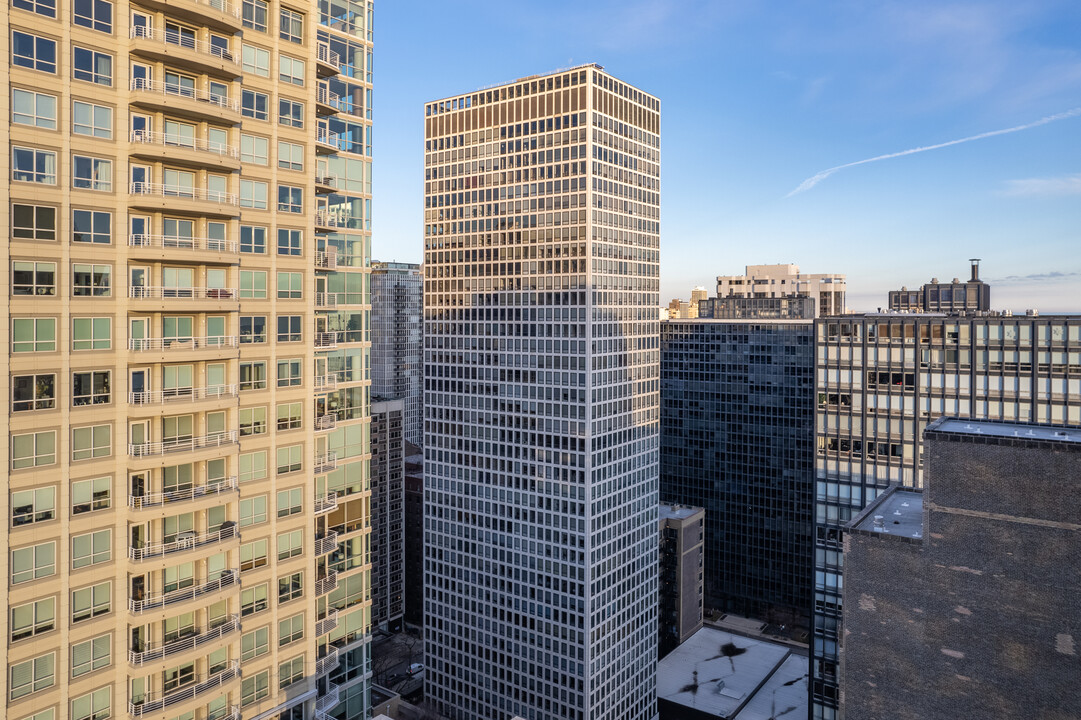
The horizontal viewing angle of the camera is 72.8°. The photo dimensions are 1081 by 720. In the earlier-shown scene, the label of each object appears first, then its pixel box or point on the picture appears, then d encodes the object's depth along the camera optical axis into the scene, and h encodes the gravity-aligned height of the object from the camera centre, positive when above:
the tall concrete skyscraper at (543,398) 131.88 -12.38
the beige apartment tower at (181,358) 42.25 -1.83
